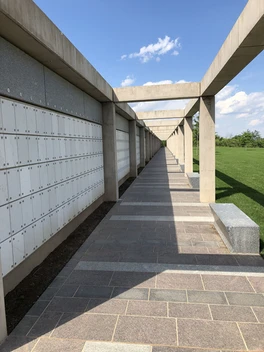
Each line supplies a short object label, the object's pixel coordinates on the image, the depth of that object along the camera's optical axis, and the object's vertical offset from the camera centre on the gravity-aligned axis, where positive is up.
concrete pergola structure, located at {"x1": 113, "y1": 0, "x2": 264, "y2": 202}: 4.30 +1.60
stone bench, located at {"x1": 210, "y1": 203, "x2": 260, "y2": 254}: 5.22 -1.72
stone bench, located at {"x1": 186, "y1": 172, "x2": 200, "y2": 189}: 12.58 -1.66
